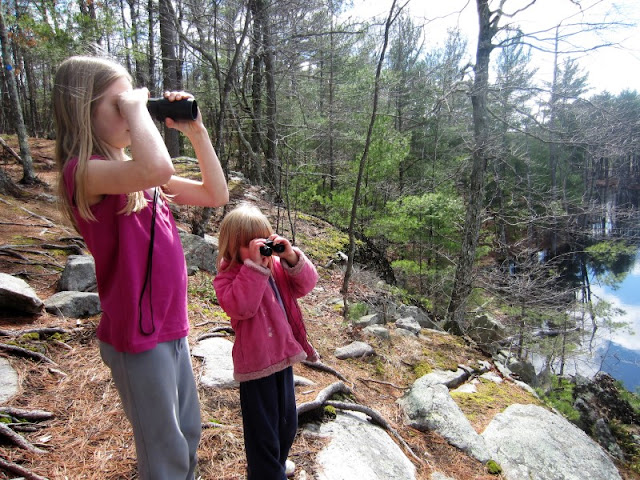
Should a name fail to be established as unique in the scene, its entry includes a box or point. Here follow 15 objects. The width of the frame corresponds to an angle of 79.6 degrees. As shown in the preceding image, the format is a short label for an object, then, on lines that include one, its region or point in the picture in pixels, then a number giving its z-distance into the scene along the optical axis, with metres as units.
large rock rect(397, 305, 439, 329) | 6.22
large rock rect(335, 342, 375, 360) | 3.83
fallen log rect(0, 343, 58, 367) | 2.39
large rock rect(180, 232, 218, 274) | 4.90
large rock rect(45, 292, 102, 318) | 3.06
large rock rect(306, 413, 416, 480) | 2.03
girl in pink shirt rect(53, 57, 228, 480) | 1.13
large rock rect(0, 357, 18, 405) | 2.04
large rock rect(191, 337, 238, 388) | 2.52
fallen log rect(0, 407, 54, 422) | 1.85
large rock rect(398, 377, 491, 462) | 2.84
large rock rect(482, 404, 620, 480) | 2.82
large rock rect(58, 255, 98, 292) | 3.46
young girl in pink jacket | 1.60
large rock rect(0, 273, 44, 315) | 2.85
